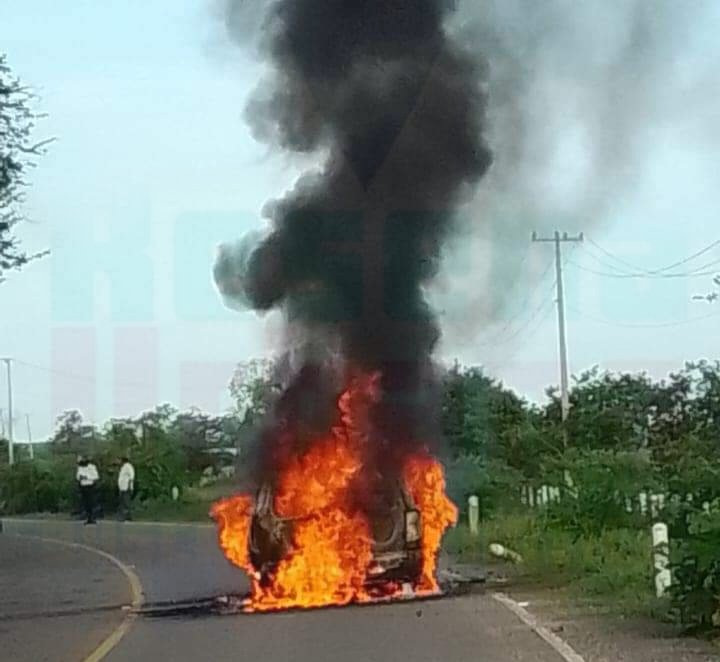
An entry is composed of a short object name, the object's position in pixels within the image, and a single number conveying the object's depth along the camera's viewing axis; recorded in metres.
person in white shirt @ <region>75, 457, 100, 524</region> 38.62
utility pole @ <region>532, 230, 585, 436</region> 44.02
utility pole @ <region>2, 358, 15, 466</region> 66.71
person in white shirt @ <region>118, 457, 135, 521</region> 39.44
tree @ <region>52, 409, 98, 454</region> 60.08
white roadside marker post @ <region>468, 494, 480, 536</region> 28.42
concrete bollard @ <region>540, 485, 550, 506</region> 27.58
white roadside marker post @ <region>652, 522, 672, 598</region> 14.81
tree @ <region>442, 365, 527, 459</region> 25.95
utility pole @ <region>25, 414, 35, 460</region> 61.92
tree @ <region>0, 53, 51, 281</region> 25.11
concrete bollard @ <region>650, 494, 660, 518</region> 17.39
